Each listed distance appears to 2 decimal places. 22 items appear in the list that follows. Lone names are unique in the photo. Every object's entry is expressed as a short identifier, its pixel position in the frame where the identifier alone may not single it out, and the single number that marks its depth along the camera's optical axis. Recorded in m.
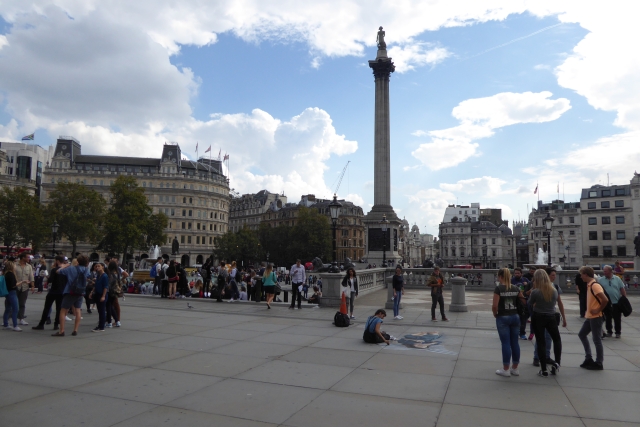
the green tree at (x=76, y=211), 67.56
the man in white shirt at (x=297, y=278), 18.14
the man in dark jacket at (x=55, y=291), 11.88
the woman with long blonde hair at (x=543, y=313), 8.01
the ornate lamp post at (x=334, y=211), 22.94
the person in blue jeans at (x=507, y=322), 8.02
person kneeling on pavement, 11.09
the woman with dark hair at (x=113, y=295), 13.04
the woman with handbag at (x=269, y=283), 18.19
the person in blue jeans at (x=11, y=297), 11.89
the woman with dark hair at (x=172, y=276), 21.53
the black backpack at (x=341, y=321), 13.81
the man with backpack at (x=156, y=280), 24.75
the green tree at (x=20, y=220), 63.91
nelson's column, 47.94
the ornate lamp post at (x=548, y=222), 29.45
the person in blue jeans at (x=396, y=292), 15.63
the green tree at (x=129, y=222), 68.44
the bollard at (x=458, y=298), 17.30
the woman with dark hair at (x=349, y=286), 15.12
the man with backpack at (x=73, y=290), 11.56
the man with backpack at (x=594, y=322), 8.55
